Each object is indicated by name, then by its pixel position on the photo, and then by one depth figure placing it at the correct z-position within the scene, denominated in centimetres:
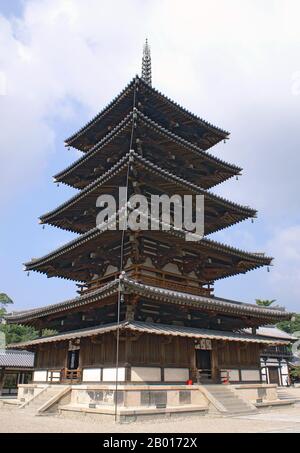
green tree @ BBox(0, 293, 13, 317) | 7744
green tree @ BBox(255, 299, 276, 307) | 7831
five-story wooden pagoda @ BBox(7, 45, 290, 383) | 1839
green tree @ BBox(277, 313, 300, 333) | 7219
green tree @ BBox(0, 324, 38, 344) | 6039
